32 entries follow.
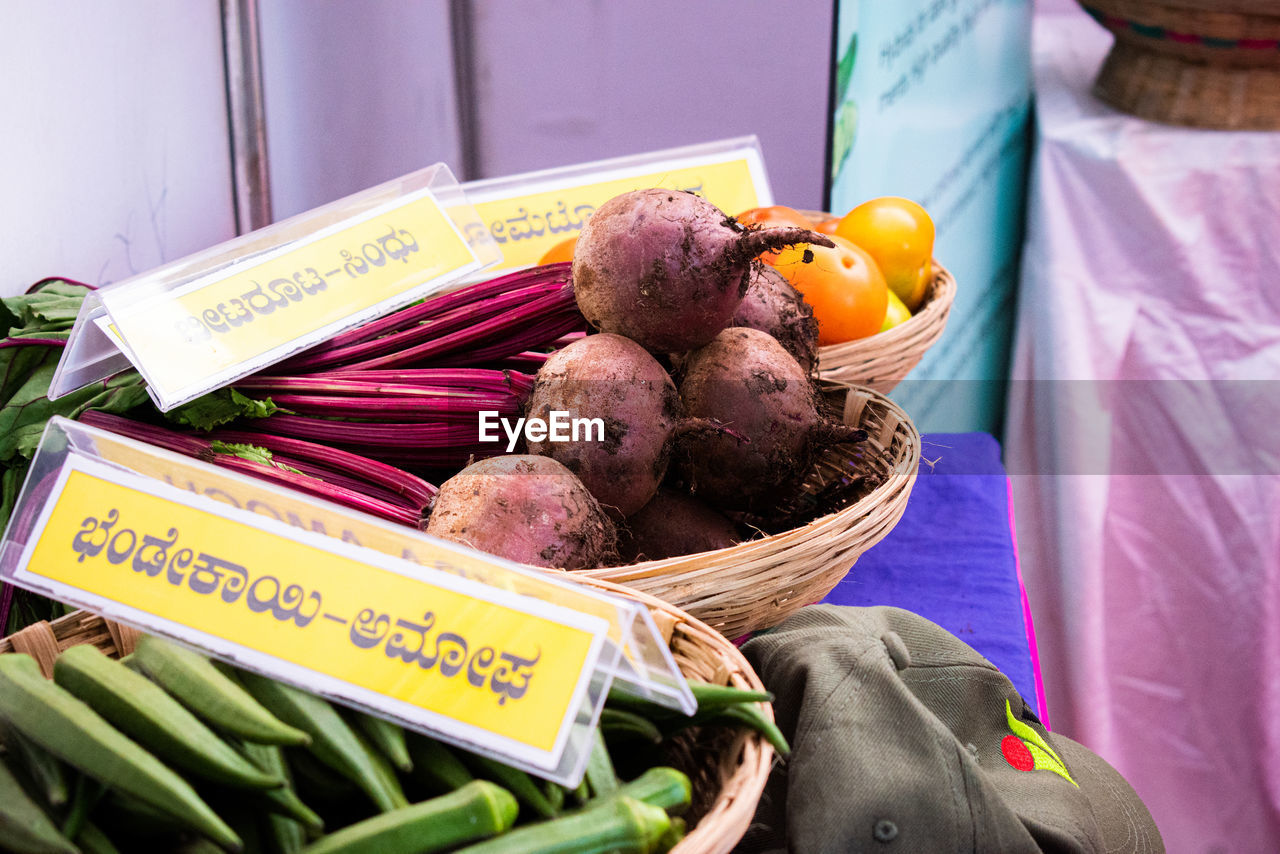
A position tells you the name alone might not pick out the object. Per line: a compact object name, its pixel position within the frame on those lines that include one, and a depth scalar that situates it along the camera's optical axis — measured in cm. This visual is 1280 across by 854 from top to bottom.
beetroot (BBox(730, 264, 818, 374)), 115
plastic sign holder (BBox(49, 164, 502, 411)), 101
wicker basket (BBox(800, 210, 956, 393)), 133
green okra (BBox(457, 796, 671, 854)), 56
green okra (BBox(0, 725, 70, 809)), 55
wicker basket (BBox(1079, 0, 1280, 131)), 204
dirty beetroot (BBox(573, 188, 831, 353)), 100
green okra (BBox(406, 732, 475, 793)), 62
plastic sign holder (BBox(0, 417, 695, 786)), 60
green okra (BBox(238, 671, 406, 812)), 60
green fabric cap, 71
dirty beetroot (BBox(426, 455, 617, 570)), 87
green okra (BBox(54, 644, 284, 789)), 58
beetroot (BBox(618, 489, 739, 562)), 103
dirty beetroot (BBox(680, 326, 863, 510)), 103
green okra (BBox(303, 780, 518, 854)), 56
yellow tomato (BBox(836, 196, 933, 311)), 160
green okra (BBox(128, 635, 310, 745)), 59
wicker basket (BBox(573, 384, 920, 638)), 83
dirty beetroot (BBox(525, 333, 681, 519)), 96
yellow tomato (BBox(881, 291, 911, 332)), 155
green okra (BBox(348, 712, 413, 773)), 59
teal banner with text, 193
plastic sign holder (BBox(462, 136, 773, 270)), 148
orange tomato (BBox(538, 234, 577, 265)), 141
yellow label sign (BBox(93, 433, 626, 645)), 64
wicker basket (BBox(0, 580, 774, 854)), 62
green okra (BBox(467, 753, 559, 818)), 60
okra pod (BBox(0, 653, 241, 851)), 55
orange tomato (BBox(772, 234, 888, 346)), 138
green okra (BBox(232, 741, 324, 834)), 58
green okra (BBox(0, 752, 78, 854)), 53
